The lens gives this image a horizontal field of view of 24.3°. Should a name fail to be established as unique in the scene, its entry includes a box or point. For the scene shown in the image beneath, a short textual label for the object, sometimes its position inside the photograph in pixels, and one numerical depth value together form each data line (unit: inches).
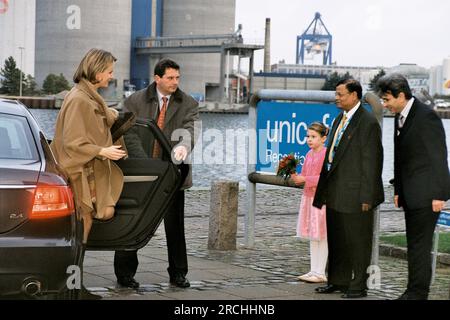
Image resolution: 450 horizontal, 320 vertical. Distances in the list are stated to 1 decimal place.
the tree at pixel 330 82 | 6899.6
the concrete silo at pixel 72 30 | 5526.6
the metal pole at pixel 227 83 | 5996.1
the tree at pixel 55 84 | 5482.3
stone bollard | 441.1
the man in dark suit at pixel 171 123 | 339.3
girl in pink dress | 358.9
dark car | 241.9
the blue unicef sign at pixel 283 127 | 414.9
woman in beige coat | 297.9
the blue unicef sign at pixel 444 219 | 354.0
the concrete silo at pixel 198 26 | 6033.5
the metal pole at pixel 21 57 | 5157.5
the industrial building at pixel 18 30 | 5059.1
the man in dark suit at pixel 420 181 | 294.0
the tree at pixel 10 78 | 5103.3
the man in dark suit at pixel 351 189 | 322.3
